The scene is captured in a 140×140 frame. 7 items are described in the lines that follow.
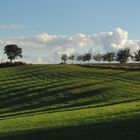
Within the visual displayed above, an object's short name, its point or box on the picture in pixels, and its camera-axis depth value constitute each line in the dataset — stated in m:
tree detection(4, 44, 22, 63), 173.50
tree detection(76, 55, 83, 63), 180.85
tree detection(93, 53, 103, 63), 179.38
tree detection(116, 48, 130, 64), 153.00
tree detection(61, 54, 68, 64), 184.88
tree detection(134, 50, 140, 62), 128.73
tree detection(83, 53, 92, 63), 177.29
